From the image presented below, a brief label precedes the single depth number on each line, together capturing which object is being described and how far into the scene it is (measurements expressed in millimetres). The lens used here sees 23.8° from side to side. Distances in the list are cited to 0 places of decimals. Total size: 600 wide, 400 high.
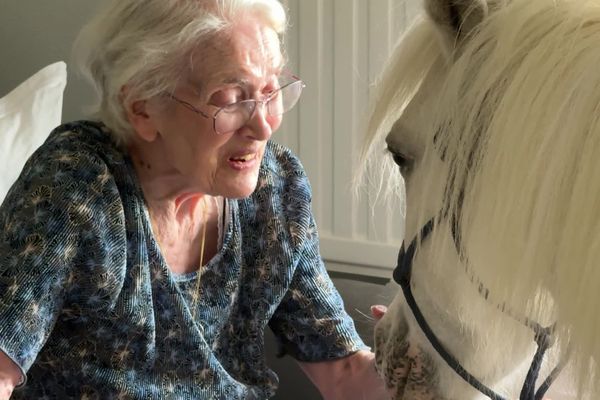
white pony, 1295
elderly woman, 1641
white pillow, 2133
